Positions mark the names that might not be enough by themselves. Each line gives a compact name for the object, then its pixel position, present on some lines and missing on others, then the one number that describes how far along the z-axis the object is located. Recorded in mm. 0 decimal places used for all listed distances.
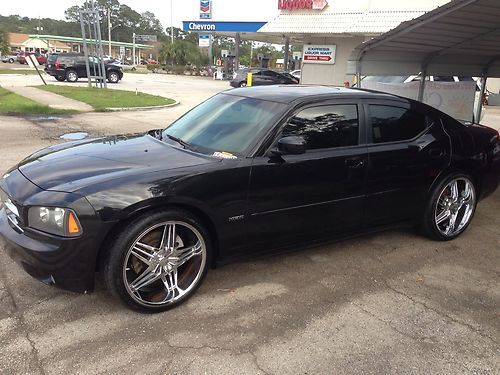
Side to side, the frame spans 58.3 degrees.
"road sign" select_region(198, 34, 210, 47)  52259
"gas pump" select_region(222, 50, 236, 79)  46988
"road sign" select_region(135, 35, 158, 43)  104312
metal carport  5676
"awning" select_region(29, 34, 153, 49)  81294
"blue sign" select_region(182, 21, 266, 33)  33719
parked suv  27422
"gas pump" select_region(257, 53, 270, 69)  47416
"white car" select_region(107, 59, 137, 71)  58500
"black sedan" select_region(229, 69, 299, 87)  27294
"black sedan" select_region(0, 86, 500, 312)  2943
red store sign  21859
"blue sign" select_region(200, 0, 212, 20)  38562
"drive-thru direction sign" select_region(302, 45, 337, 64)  22291
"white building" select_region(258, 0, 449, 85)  19984
